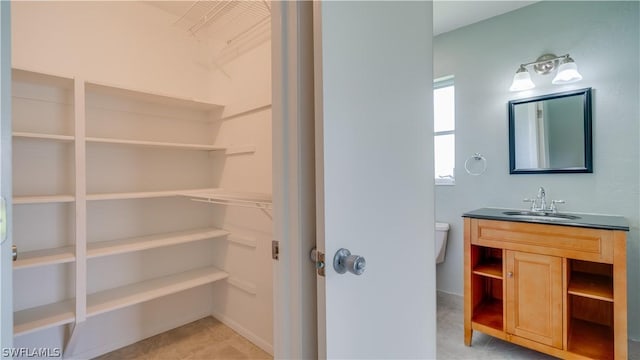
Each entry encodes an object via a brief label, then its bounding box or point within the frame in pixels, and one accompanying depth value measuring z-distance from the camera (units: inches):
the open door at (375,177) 30.8
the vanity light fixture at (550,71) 81.6
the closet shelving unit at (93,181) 67.7
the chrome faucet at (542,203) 85.8
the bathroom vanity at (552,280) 63.1
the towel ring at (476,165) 100.3
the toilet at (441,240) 104.2
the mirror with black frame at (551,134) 82.0
